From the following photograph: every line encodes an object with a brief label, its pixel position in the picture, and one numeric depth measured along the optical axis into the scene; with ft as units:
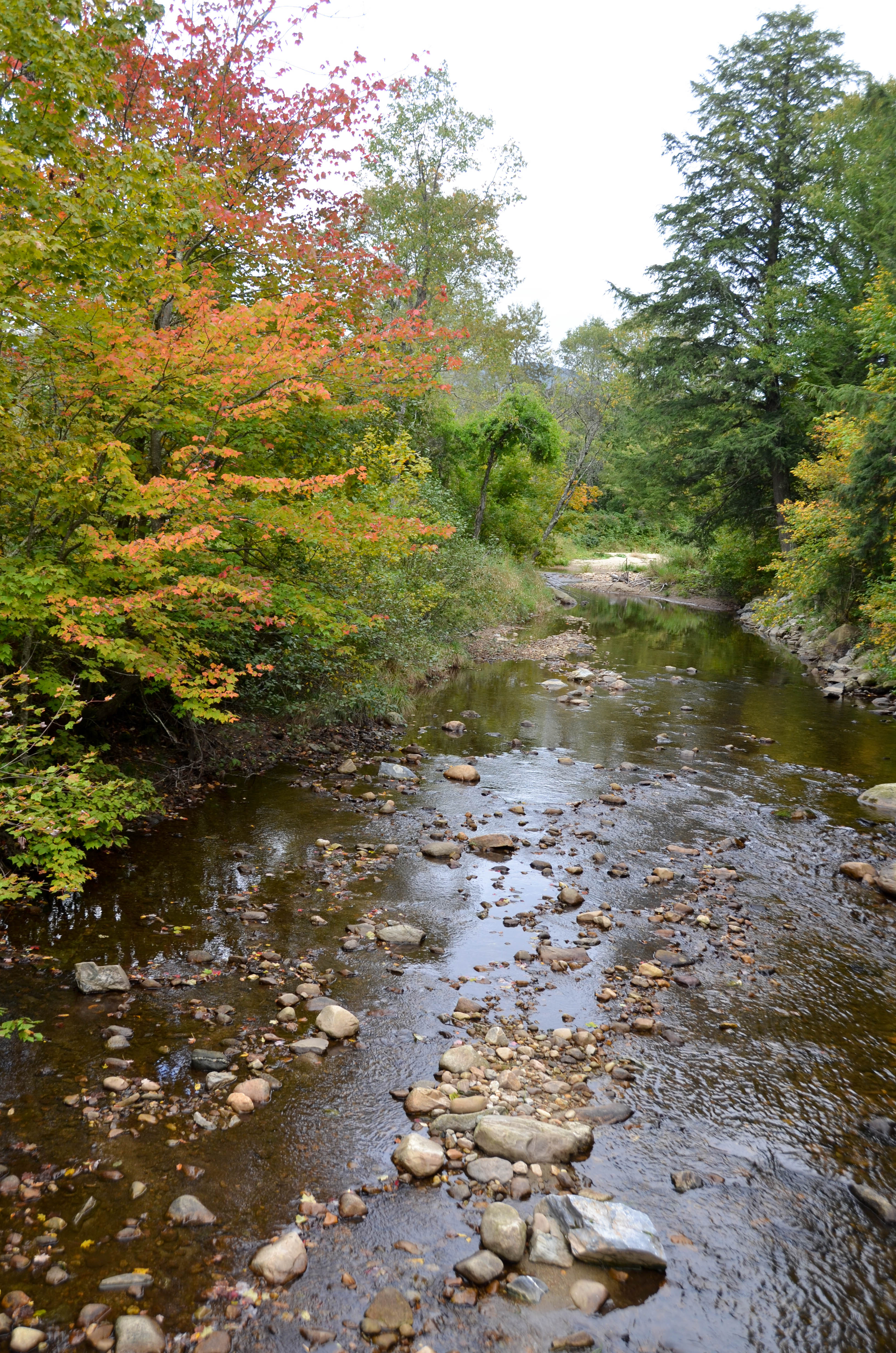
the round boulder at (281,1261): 10.02
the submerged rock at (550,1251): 10.55
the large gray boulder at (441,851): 24.53
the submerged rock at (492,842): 25.44
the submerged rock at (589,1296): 10.05
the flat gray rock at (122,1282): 9.64
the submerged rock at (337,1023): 15.28
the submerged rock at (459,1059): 14.56
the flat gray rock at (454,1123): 12.98
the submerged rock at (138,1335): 8.89
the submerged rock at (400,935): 19.30
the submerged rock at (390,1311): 9.57
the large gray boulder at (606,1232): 10.62
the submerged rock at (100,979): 15.92
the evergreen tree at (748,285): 85.76
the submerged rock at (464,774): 32.45
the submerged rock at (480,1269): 10.18
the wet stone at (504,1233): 10.55
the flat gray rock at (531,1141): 12.43
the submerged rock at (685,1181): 12.05
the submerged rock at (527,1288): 10.09
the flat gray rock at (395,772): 32.30
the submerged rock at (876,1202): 11.74
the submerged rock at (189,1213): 10.71
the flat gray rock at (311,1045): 14.78
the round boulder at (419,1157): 12.01
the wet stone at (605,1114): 13.47
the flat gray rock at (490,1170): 11.98
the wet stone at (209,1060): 13.92
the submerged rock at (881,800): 29.81
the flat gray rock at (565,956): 18.71
